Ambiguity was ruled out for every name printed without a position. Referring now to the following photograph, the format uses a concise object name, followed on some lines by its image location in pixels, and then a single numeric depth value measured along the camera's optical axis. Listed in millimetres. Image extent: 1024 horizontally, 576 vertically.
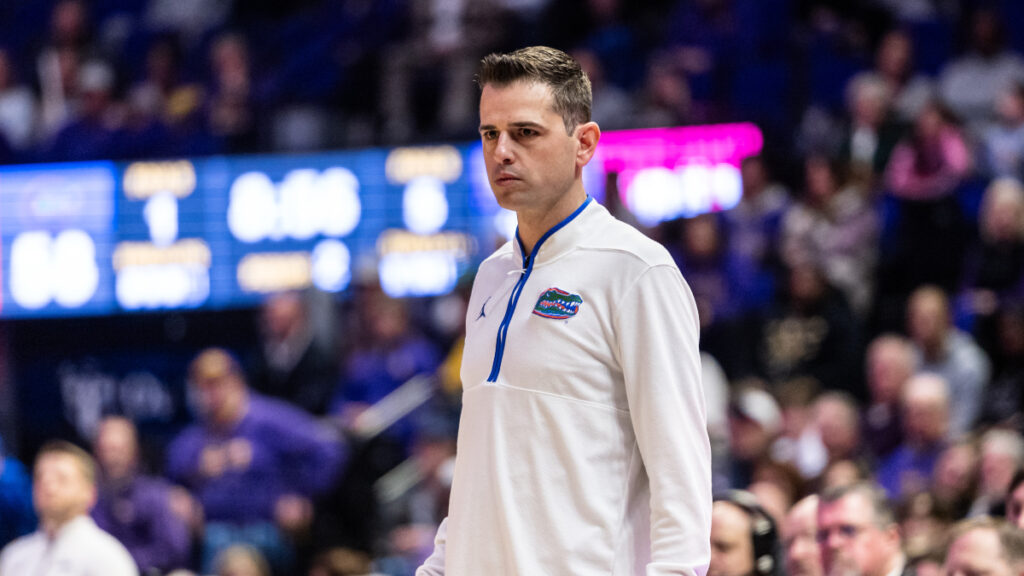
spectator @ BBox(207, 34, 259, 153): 22766
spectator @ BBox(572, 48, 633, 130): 22500
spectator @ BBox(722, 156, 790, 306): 19656
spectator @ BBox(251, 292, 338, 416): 20000
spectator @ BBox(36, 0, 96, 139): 25328
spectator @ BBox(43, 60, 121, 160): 22906
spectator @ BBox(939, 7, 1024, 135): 20797
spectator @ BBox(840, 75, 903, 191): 19781
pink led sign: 20609
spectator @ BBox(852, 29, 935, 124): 20484
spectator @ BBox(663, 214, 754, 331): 19234
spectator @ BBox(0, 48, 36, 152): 24969
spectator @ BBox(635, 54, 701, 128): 20906
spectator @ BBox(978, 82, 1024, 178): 18687
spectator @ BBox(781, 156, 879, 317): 19047
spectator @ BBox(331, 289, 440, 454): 19703
